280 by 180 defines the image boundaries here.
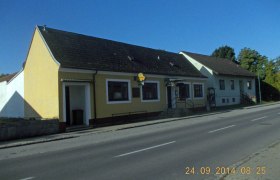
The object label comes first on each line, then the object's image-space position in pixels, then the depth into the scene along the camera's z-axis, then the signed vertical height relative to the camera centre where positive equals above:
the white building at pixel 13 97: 17.37 +0.69
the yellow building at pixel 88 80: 14.23 +1.66
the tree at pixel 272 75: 35.40 +3.67
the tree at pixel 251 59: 39.53 +7.11
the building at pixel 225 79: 26.96 +2.62
